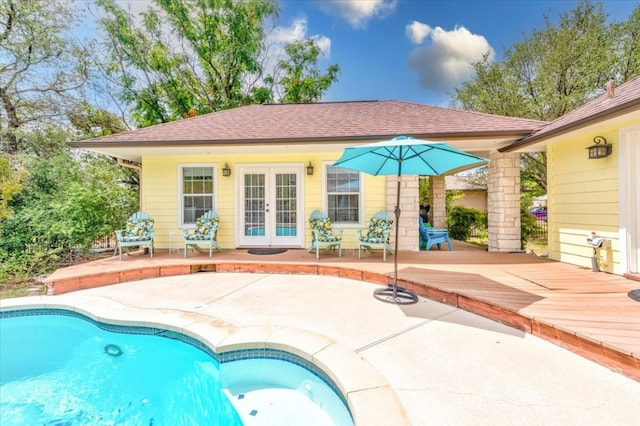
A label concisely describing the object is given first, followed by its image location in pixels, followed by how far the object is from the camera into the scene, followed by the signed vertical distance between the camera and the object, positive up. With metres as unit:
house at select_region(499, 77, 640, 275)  4.03 +0.52
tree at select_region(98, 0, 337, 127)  12.68 +7.60
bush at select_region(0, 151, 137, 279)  6.09 +0.05
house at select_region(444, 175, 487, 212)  18.10 +1.40
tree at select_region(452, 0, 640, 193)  10.20 +5.60
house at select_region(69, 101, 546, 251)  6.35 +0.84
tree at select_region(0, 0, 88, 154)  9.49 +5.45
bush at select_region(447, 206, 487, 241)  11.66 -0.35
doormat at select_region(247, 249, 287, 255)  6.73 -0.87
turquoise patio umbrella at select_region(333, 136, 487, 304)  3.60 +0.75
